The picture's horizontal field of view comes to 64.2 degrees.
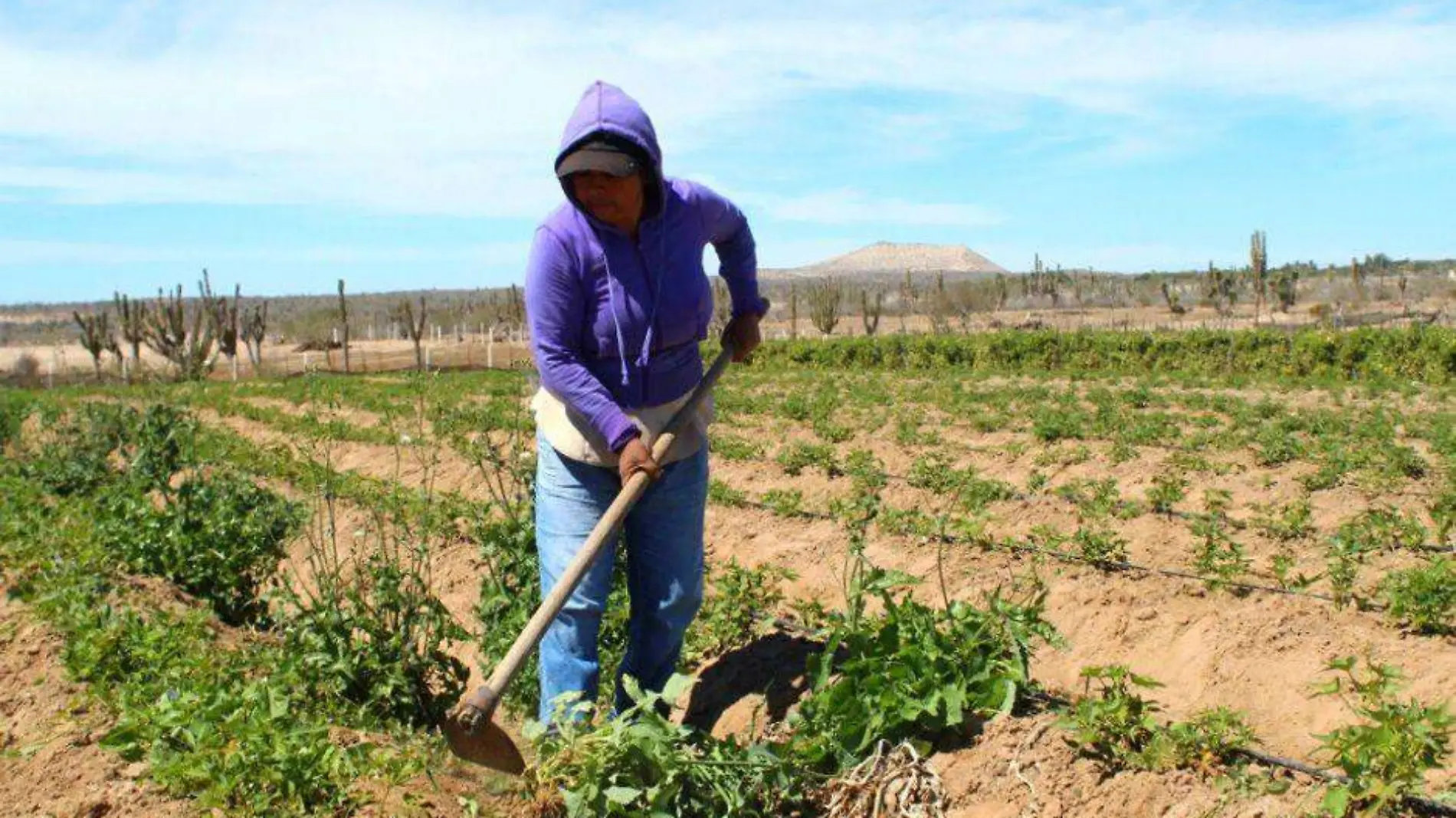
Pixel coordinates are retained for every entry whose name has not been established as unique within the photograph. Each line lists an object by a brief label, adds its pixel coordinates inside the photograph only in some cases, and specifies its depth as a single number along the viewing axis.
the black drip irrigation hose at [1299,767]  2.64
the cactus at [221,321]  37.16
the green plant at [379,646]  3.88
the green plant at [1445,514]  5.82
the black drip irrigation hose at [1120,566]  5.23
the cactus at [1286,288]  49.03
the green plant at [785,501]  7.53
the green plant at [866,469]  8.31
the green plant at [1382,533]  5.79
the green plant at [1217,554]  5.47
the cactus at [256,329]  38.53
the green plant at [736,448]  9.91
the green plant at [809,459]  9.01
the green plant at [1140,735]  3.00
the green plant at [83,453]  8.77
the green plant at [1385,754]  2.57
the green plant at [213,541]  5.48
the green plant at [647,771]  2.80
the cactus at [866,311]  44.44
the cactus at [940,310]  44.72
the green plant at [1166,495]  7.09
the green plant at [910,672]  3.18
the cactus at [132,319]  37.31
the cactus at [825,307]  46.28
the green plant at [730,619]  4.49
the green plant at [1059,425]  9.94
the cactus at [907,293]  51.68
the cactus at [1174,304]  48.34
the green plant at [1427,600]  4.74
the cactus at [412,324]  36.09
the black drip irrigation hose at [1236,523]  5.83
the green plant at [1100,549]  5.90
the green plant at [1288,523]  6.41
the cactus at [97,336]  37.25
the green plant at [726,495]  7.87
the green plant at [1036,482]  7.54
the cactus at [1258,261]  35.03
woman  3.17
